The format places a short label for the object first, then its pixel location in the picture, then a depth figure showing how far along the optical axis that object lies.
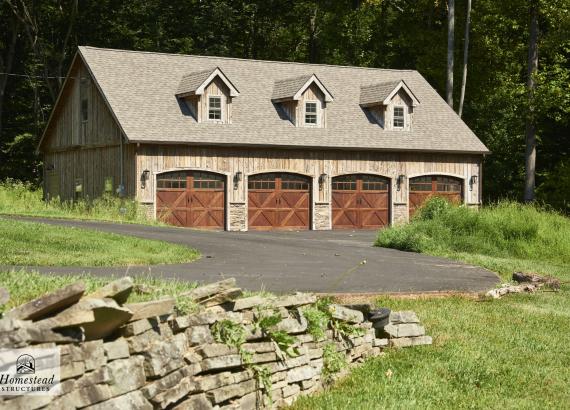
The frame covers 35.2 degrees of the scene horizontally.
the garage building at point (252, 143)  34.75
